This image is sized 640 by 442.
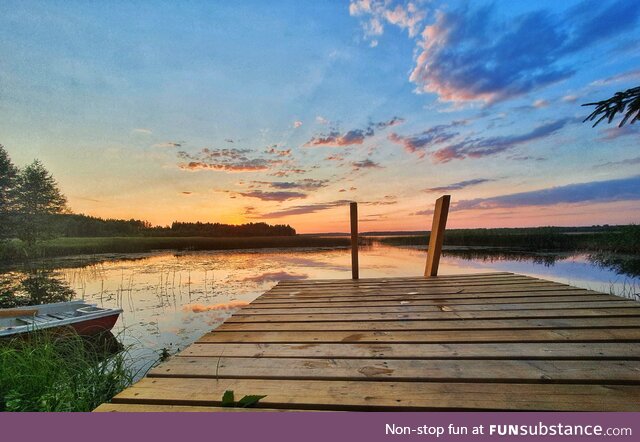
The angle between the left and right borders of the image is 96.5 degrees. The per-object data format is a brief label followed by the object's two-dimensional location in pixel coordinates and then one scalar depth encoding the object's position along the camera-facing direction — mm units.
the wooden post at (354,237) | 4355
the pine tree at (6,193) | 20031
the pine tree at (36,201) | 22000
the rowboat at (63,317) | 4594
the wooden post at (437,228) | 4125
